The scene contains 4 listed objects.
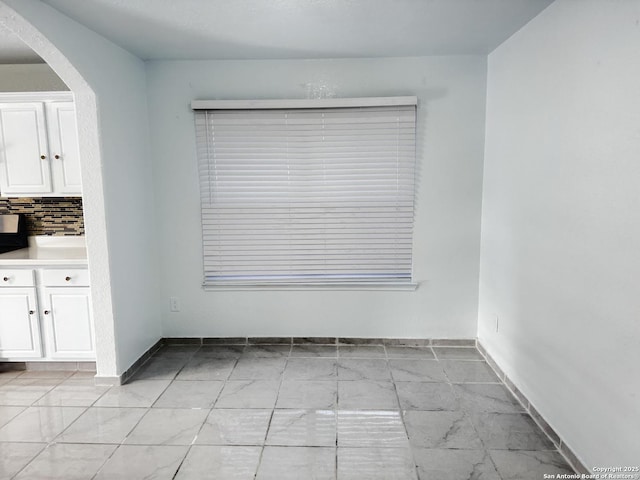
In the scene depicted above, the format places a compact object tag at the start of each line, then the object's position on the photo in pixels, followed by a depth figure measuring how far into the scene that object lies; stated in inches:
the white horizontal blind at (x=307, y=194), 130.5
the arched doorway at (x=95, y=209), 101.4
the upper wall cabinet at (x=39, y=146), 118.3
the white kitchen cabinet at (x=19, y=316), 117.3
